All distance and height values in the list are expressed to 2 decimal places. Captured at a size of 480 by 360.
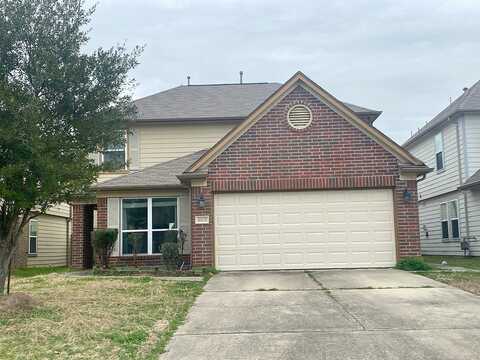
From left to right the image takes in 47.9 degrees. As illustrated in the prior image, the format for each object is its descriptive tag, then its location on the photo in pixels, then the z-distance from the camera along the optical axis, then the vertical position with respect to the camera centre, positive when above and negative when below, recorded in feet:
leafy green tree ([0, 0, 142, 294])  27.09 +7.08
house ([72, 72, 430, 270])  45.91 +3.52
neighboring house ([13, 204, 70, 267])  71.46 -0.69
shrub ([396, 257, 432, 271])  44.14 -2.85
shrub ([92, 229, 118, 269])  50.39 -0.69
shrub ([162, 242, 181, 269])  47.88 -1.74
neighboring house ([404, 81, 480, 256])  65.57 +6.86
